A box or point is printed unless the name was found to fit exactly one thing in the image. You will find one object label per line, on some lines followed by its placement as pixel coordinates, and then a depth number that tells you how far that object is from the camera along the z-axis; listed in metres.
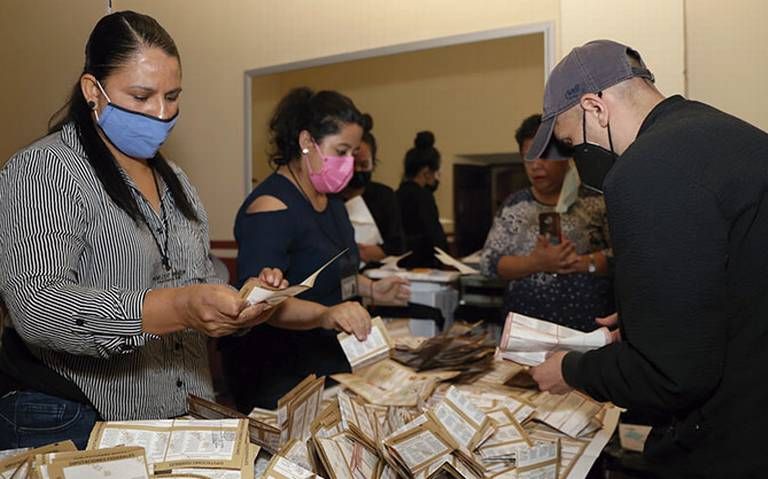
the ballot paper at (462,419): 1.26
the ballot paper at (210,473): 0.98
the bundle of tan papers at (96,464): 0.87
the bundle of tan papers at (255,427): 1.17
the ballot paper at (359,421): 1.18
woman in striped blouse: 1.04
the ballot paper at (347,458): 1.08
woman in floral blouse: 2.27
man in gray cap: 0.91
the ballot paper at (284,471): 1.00
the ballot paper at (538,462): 1.21
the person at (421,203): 2.97
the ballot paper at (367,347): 1.53
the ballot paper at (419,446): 1.13
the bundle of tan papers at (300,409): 1.25
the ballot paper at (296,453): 1.14
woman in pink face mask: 1.71
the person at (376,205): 3.12
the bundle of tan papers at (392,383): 1.62
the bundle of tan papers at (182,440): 0.99
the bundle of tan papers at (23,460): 0.92
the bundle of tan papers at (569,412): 1.46
